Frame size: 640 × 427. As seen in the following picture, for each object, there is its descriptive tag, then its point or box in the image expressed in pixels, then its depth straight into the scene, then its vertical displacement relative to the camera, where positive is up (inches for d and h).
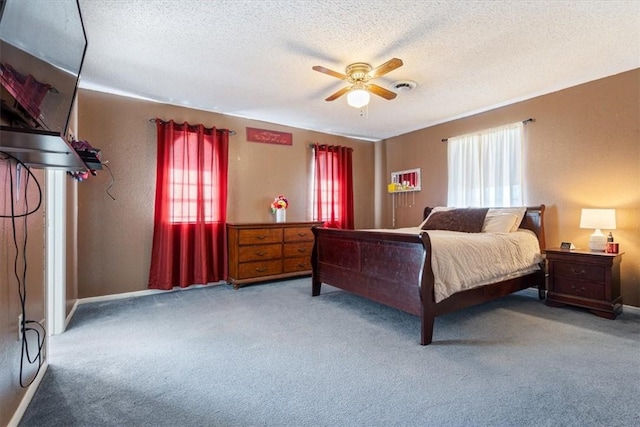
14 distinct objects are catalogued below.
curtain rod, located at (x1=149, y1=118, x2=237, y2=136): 175.1 +47.0
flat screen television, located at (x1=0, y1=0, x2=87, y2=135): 42.0 +25.2
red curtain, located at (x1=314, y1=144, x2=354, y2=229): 208.2 +18.8
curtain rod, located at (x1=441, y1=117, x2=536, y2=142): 150.4 +46.1
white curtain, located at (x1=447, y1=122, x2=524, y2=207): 157.6 +25.1
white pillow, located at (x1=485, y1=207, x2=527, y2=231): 143.5 +0.4
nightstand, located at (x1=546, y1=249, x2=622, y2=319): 113.8 -27.0
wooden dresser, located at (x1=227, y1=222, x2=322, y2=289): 161.2 -21.7
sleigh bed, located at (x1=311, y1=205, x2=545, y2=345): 94.1 -22.2
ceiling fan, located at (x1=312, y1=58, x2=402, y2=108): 110.3 +48.3
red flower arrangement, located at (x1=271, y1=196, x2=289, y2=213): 185.9 +5.4
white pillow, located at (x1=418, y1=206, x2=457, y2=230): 175.5 +2.3
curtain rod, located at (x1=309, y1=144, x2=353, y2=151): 207.3 +46.8
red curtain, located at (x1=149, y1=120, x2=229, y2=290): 151.5 +3.0
